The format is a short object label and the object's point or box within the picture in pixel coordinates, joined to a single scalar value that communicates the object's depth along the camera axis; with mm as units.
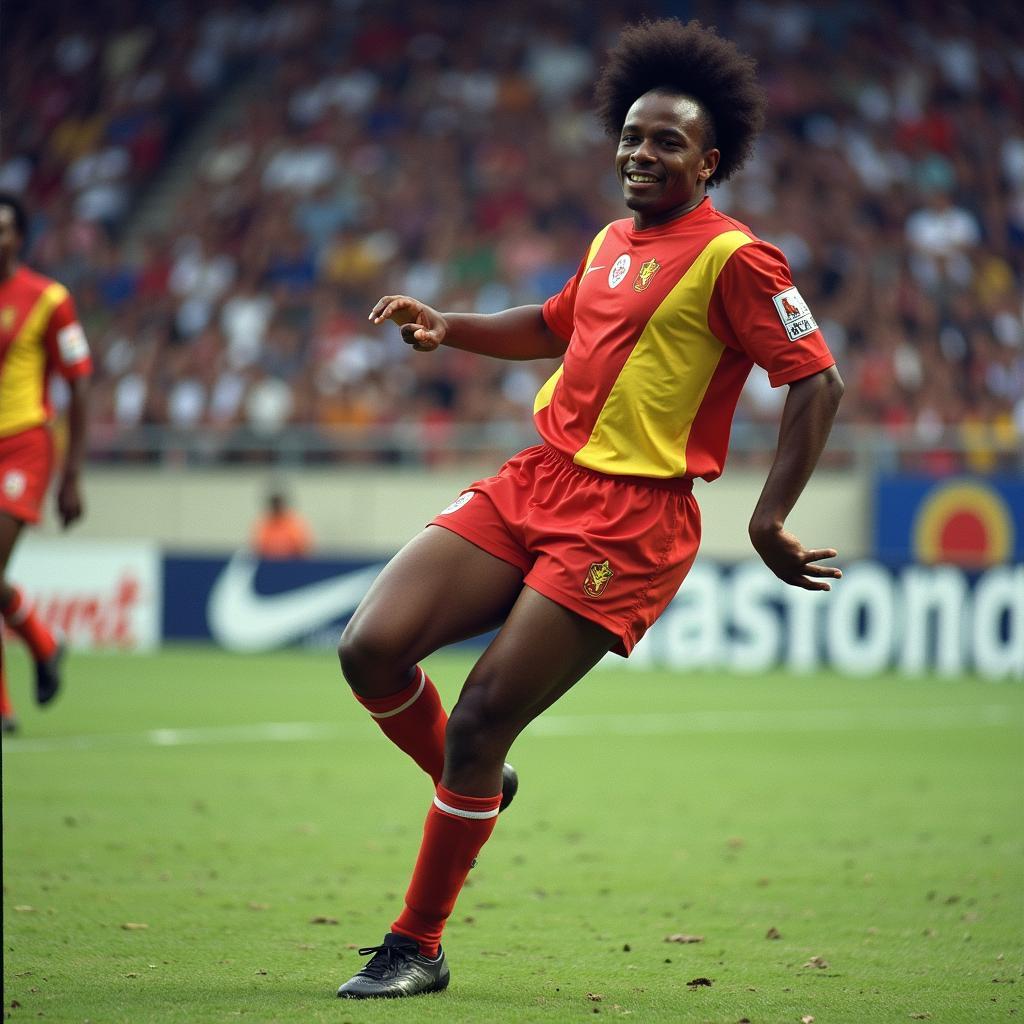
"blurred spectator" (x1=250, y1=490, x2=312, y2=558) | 30220
